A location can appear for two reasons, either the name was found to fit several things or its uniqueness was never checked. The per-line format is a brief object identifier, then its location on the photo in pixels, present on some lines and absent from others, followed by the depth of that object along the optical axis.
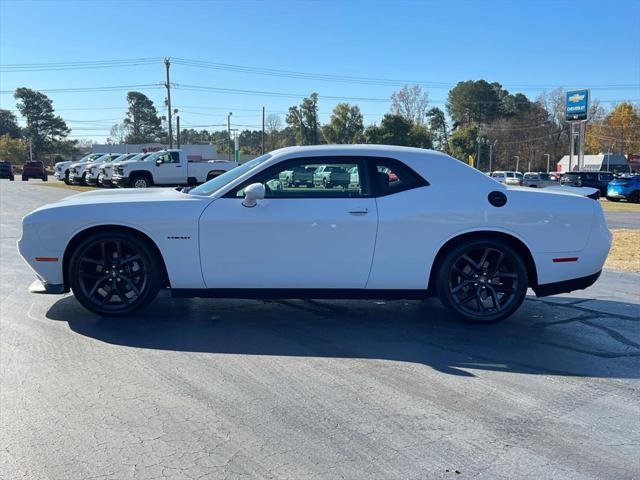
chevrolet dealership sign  54.59
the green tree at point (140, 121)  114.19
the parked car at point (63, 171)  32.56
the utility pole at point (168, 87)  56.34
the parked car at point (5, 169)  46.07
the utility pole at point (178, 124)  62.04
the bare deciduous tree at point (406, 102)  87.94
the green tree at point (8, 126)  103.62
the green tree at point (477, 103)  100.81
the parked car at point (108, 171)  25.59
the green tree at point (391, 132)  66.94
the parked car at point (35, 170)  45.24
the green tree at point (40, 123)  97.69
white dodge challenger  4.93
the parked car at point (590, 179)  33.55
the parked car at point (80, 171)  30.18
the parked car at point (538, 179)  44.10
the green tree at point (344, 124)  79.12
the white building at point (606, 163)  62.58
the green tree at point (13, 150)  85.56
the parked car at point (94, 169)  27.92
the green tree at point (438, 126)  101.19
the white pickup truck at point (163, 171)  24.66
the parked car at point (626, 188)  29.48
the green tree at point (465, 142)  87.25
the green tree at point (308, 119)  90.06
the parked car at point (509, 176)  46.21
